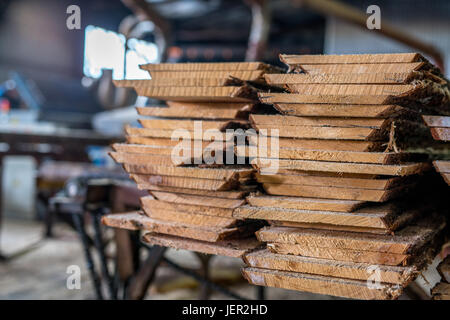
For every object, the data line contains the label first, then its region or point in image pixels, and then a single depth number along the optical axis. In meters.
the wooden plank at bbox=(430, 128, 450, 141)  0.71
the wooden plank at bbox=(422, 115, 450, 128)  0.71
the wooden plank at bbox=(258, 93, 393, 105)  0.68
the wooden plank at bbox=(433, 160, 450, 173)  0.71
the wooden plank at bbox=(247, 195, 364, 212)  0.70
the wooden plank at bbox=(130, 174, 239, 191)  0.75
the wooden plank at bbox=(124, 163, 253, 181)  0.74
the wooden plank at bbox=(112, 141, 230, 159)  0.76
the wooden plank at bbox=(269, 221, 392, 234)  0.69
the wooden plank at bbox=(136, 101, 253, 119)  0.78
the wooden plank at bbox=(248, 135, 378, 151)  0.70
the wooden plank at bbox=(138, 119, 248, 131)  0.77
